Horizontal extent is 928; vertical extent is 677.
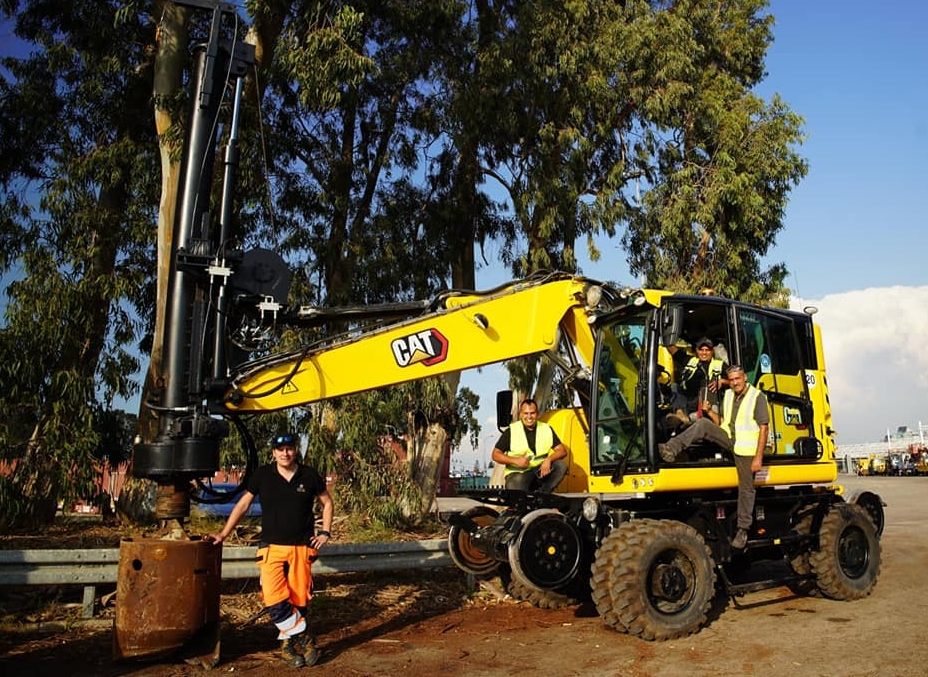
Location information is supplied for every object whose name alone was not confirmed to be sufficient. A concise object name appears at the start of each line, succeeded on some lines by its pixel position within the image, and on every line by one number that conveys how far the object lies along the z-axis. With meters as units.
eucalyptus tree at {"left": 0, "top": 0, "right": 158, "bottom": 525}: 11.77
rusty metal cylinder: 5.56
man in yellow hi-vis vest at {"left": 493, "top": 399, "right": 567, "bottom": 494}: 7.74
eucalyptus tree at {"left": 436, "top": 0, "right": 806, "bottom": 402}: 15.94
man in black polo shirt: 6.00
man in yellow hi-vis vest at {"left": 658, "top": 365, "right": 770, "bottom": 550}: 7.52
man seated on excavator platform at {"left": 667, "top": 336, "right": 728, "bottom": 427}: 7.78
